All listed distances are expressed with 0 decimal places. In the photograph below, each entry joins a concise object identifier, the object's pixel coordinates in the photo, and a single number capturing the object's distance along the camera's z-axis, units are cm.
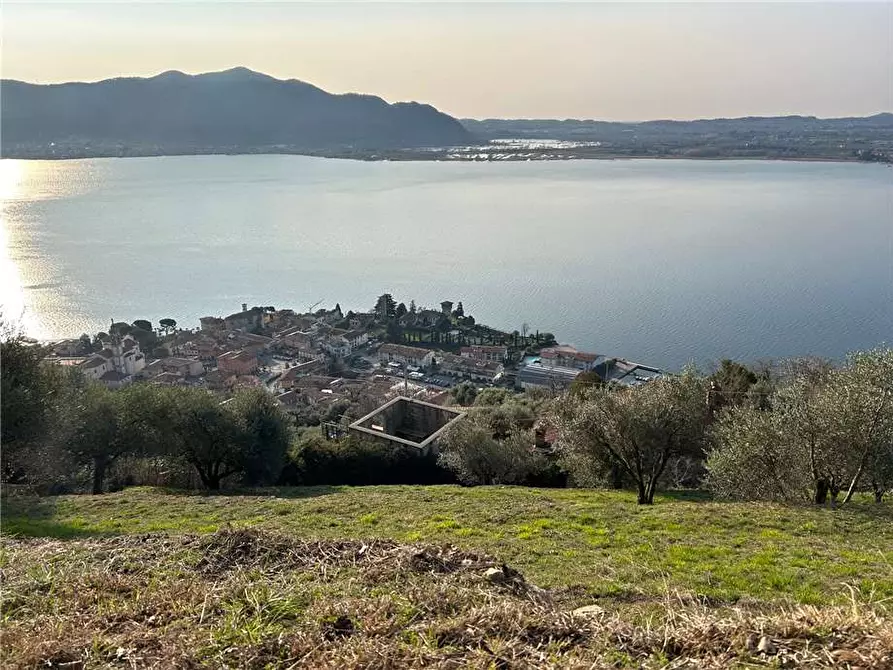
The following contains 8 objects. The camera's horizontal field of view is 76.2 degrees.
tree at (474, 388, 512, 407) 2890
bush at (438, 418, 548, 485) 1628
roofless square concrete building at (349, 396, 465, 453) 2270
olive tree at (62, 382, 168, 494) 1380
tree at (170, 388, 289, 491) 1497
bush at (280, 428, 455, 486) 1720
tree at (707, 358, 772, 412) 1833
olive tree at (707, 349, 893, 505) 991
